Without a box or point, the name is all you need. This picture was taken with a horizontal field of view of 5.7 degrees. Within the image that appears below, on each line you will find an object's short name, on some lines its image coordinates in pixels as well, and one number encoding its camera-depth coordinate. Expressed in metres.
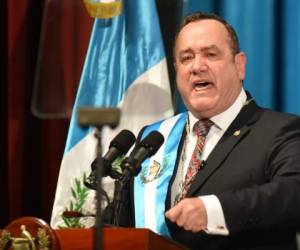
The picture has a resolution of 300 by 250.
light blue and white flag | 7.66
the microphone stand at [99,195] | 6.52
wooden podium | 6.74
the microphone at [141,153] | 6.80
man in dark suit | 6.92
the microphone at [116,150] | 6.79
